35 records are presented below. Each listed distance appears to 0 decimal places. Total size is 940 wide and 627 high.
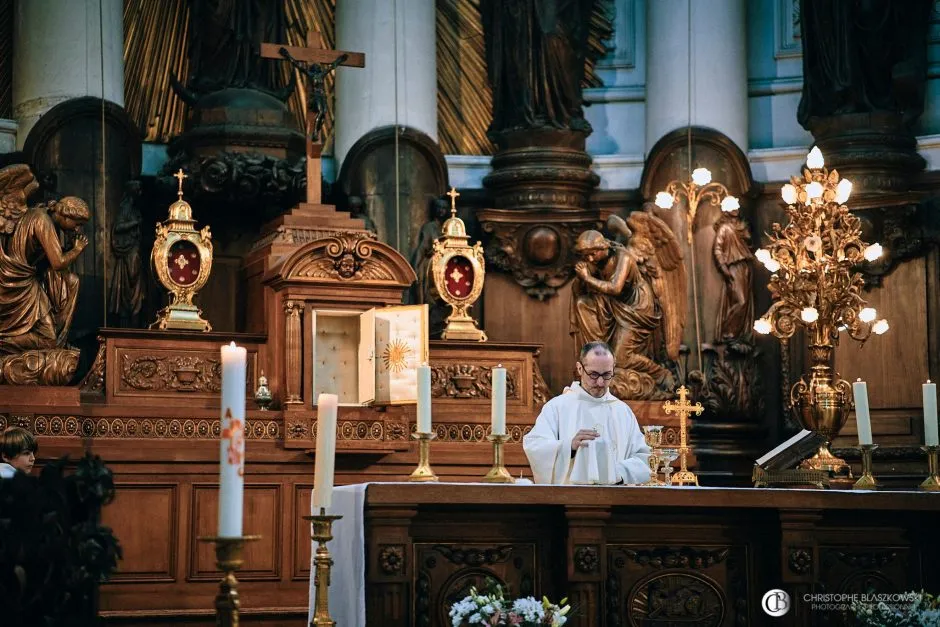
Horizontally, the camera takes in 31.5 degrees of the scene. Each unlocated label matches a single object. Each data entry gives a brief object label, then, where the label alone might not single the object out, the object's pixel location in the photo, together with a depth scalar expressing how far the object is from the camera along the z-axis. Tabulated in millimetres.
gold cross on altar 9477
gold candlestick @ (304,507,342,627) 6379
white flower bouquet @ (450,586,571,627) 7238
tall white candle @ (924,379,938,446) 8734
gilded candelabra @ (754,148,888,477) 10016
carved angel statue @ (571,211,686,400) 13625
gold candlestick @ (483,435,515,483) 7848
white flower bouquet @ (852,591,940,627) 7570
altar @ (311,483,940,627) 7484
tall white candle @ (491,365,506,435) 7914
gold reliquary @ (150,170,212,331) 12375
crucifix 12523
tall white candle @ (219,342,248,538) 5108
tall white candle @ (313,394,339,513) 6539
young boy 7996
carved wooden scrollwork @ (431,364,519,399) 12617
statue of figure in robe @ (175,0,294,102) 13734
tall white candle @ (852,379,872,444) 8906
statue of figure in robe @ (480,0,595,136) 14492
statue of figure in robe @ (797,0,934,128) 14125
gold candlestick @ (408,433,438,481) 7805
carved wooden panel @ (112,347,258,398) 11648
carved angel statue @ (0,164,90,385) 11773
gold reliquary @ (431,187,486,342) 13234
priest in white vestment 8438
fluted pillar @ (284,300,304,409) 11836
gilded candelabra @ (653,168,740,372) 13381
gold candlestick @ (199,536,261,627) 5094
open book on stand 8977
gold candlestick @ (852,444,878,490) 8781
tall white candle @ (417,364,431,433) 7770
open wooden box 11766
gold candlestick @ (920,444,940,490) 8695
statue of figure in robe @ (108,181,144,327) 13211
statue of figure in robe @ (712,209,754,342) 14094
